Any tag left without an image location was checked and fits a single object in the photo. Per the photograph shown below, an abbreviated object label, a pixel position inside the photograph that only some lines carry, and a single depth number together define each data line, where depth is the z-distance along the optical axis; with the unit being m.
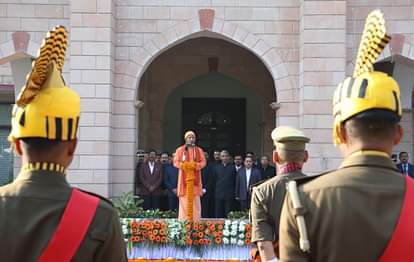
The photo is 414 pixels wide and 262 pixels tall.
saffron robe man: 10.20
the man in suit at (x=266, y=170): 12.44
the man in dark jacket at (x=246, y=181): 11.70
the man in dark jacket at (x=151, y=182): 11.99
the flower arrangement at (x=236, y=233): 8.73
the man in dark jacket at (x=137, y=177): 12.10
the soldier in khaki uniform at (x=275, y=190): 3.82
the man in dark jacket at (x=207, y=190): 12.33
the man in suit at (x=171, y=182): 11.99
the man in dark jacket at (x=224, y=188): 11.99
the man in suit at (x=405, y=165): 12.23
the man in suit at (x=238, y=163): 12.38
